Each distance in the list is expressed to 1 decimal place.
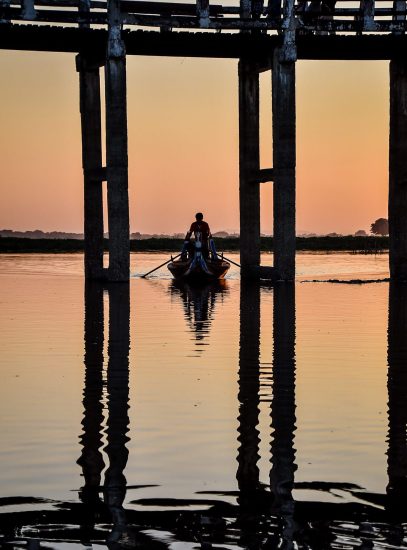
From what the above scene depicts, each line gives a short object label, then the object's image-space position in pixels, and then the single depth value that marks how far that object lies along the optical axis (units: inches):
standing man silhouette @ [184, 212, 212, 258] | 1435.8
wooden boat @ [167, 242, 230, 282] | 1449.3
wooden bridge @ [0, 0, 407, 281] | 1189.1
